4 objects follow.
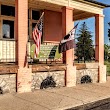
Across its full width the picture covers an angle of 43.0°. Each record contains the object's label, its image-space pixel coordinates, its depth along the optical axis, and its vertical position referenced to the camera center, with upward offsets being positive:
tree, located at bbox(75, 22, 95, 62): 30.74 +5.07
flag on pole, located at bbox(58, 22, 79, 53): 6.11 +0.63
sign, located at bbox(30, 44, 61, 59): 6.08 +0.19
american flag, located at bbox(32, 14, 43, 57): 5.50 +0.80
